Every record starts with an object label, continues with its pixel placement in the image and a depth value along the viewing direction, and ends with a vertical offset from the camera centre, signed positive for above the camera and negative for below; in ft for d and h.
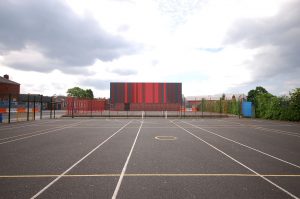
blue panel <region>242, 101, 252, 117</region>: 127.13 -0.41
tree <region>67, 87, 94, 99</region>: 395.34 +25.34
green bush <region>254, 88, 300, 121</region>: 95.81 +0.77
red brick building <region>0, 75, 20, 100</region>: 215.33 +19.38
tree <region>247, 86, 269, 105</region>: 263.16 +18.75
